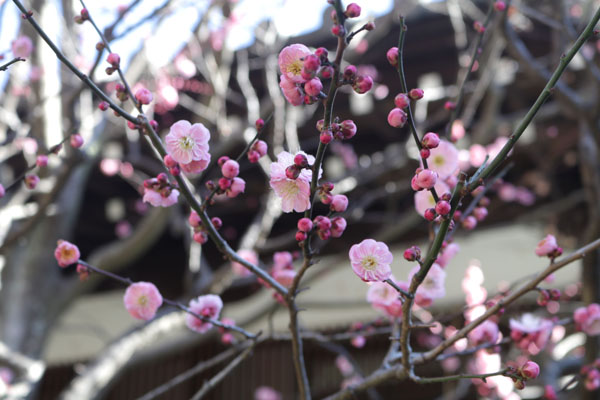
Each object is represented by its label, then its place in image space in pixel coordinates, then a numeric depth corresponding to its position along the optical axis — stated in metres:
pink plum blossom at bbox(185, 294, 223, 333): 0.89
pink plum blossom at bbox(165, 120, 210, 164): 0.80
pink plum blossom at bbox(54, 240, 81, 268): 0.85
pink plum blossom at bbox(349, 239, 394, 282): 0.78
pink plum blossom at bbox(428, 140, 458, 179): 0.89
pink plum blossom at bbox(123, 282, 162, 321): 0.89
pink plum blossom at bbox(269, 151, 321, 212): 0.77
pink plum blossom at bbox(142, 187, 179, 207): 0.81
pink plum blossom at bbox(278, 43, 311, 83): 0.75
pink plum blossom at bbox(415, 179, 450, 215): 0.90
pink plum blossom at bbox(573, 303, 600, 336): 0.95
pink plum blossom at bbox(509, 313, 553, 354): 0.93
